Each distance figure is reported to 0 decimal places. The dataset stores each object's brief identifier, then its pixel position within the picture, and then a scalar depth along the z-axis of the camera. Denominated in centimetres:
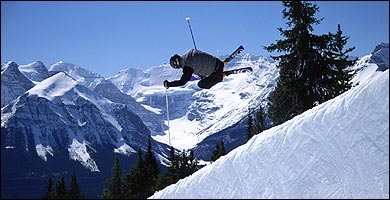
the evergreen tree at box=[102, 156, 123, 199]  4675
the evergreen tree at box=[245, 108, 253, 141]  5216
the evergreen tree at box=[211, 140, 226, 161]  4917
